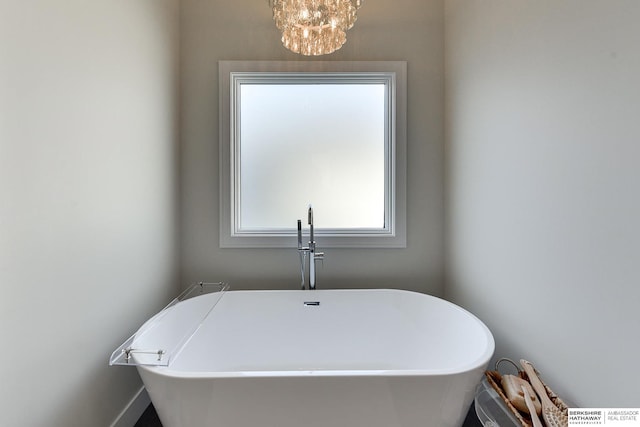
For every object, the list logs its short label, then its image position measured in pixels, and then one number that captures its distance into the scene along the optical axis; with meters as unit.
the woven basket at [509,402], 1.02
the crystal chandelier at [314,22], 1.34
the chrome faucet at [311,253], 1.82
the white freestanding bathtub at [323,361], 0.98
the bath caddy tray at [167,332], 1.06
